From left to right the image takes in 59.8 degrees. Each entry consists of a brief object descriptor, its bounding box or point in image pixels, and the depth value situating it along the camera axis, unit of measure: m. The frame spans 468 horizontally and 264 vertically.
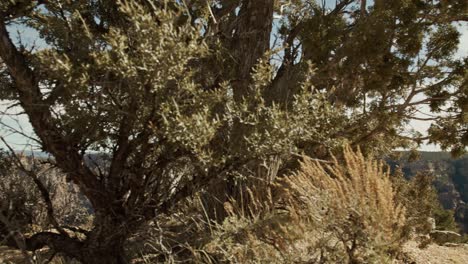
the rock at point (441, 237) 8.34
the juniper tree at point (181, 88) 3.42
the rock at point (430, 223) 7.90
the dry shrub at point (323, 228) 3.60
